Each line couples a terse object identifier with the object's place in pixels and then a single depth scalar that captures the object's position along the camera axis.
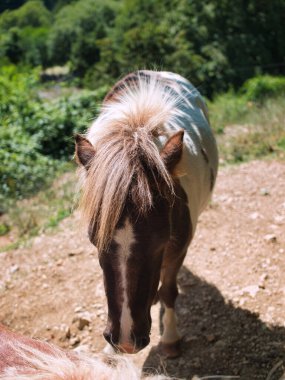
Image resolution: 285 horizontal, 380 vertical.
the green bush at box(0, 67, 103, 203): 6.34
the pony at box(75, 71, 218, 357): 1.84
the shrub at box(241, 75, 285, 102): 15.55
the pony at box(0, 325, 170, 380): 1.10
